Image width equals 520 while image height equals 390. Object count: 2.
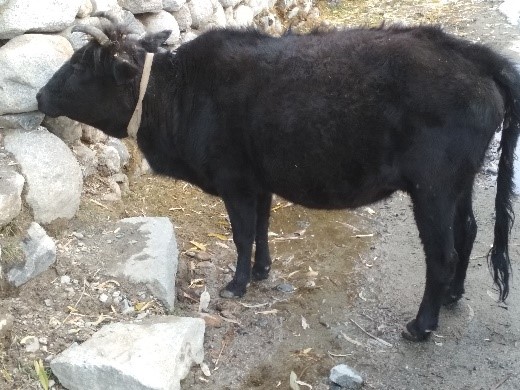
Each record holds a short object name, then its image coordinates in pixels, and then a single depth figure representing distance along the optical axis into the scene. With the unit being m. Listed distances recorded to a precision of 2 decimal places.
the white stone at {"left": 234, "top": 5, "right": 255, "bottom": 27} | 8.35
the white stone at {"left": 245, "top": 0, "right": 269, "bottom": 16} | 8.80
